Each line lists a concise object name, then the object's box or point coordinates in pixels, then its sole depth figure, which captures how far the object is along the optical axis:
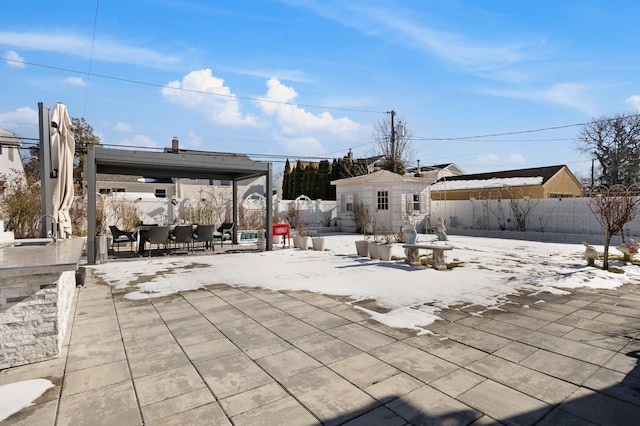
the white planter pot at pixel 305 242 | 11.69
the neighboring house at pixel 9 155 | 8.93
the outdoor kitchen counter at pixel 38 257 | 3.04
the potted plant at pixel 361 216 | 19.19
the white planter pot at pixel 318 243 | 11.35
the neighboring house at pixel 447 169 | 34.17
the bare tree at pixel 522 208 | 17.30
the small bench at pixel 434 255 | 8.05
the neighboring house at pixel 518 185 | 22.28
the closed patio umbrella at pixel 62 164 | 5.48
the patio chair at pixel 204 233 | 10.30
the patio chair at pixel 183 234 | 9.77
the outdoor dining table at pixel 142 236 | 9.88
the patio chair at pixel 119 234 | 9.93
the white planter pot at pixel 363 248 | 9.95
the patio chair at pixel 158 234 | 9.33
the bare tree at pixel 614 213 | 8.20
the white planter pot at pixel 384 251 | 9.20
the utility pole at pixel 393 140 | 26.00
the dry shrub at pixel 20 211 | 9.98
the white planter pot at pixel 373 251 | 9.48
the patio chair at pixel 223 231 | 11.98
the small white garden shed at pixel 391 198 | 19.05
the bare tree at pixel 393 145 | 26.29
